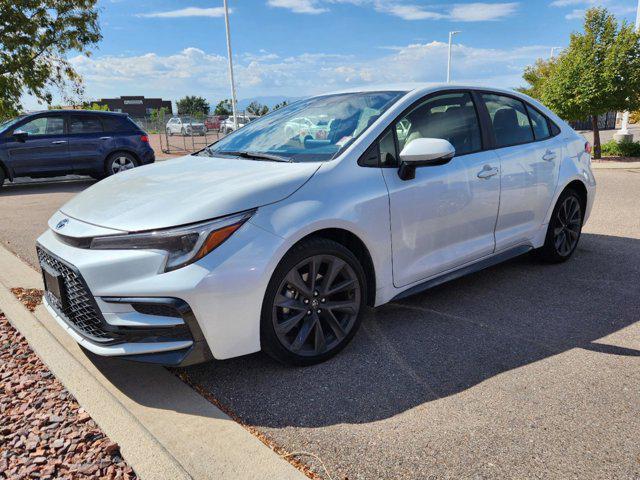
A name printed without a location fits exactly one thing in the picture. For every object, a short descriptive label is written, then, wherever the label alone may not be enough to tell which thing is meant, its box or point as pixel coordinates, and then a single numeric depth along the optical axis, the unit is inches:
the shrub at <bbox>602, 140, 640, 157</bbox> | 639.8
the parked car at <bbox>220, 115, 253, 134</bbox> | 1380.4
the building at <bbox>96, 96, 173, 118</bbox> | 3604.8
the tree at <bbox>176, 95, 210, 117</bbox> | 3150.3
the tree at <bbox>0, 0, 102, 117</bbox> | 651.5
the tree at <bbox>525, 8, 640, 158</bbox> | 555.2
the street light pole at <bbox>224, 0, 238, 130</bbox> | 1144.8
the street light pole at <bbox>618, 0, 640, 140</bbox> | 658.8
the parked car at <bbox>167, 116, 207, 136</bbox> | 1250.6
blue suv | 450.3
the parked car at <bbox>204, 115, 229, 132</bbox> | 1360.7
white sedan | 106.4
